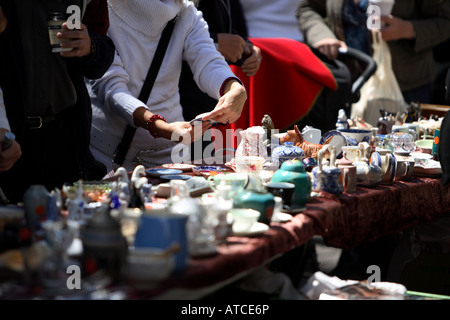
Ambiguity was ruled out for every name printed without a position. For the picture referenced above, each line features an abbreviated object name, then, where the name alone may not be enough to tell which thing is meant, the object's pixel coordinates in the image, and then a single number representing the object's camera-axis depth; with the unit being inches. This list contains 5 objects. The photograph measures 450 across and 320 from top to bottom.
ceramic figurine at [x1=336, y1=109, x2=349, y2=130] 268.2
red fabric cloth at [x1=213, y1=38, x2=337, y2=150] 329.7
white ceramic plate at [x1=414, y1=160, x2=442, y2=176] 220.4
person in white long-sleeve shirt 227.0
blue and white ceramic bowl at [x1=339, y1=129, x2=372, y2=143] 249.3
